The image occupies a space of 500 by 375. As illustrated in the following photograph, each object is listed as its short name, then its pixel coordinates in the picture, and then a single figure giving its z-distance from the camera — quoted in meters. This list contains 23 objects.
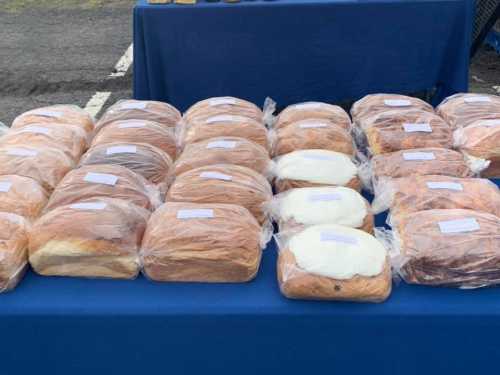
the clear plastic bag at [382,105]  1.98
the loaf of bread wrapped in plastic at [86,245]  1.30
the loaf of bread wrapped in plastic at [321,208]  1.41
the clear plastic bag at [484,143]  1.72
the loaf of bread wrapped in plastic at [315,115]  1.97
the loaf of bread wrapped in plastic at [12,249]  1.28
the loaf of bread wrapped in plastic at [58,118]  1.98
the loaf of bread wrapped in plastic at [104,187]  1.47
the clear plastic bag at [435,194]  1.45
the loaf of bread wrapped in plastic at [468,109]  1.90
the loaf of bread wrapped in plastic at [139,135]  1.79
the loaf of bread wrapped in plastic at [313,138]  1.79
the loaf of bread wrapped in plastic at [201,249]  1.28
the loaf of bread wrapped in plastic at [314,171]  1.60
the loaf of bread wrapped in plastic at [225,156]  1.67
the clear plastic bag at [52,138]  1.79
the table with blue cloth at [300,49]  2.58
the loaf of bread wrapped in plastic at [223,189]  1.49
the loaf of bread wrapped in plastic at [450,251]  1.25
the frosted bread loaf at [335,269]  1.21
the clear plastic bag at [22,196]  1.46
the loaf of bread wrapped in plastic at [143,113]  1.96
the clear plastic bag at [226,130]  1.85
